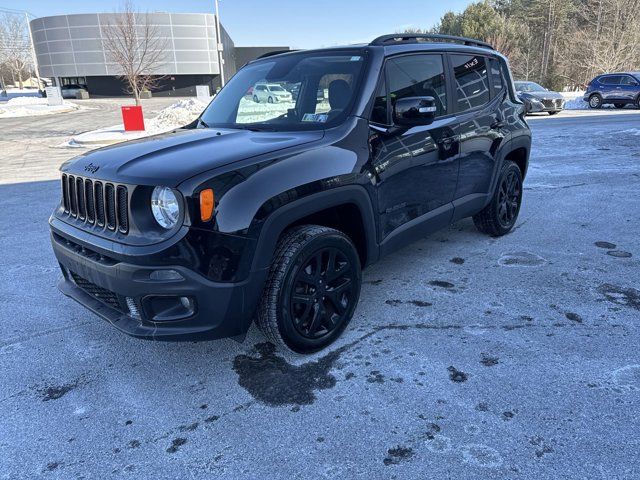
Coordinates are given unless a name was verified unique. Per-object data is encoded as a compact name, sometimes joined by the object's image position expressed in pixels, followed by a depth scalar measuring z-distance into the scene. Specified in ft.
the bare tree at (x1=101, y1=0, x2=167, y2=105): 73.20
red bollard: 55.62
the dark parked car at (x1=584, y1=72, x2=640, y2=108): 72.95
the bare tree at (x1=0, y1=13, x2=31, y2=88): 261.03
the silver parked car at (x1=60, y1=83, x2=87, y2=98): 176.35
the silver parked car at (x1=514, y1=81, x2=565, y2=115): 67.26
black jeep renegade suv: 8.02
